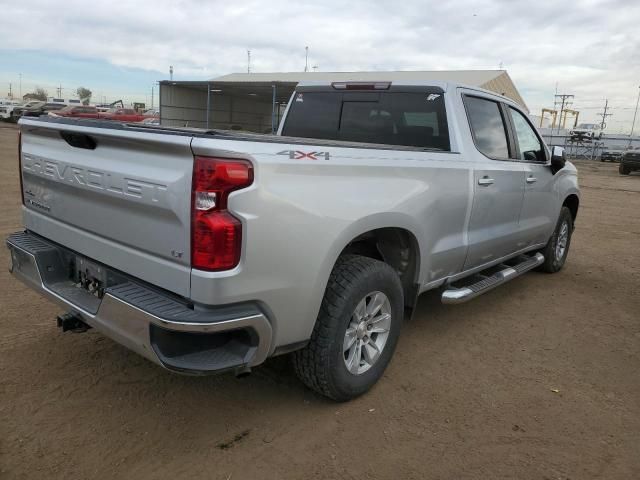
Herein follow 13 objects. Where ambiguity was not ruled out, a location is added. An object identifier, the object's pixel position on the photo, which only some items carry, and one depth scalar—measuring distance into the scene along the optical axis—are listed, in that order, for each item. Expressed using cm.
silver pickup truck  233
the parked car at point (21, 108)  3984
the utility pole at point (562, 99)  7249
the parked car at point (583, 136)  4338
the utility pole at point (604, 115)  8534
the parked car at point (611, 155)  4216
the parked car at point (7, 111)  4102
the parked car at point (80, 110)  3118
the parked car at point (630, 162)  2578
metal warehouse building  2994
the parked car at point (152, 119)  3425
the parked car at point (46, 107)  3835
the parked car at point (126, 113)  2960
